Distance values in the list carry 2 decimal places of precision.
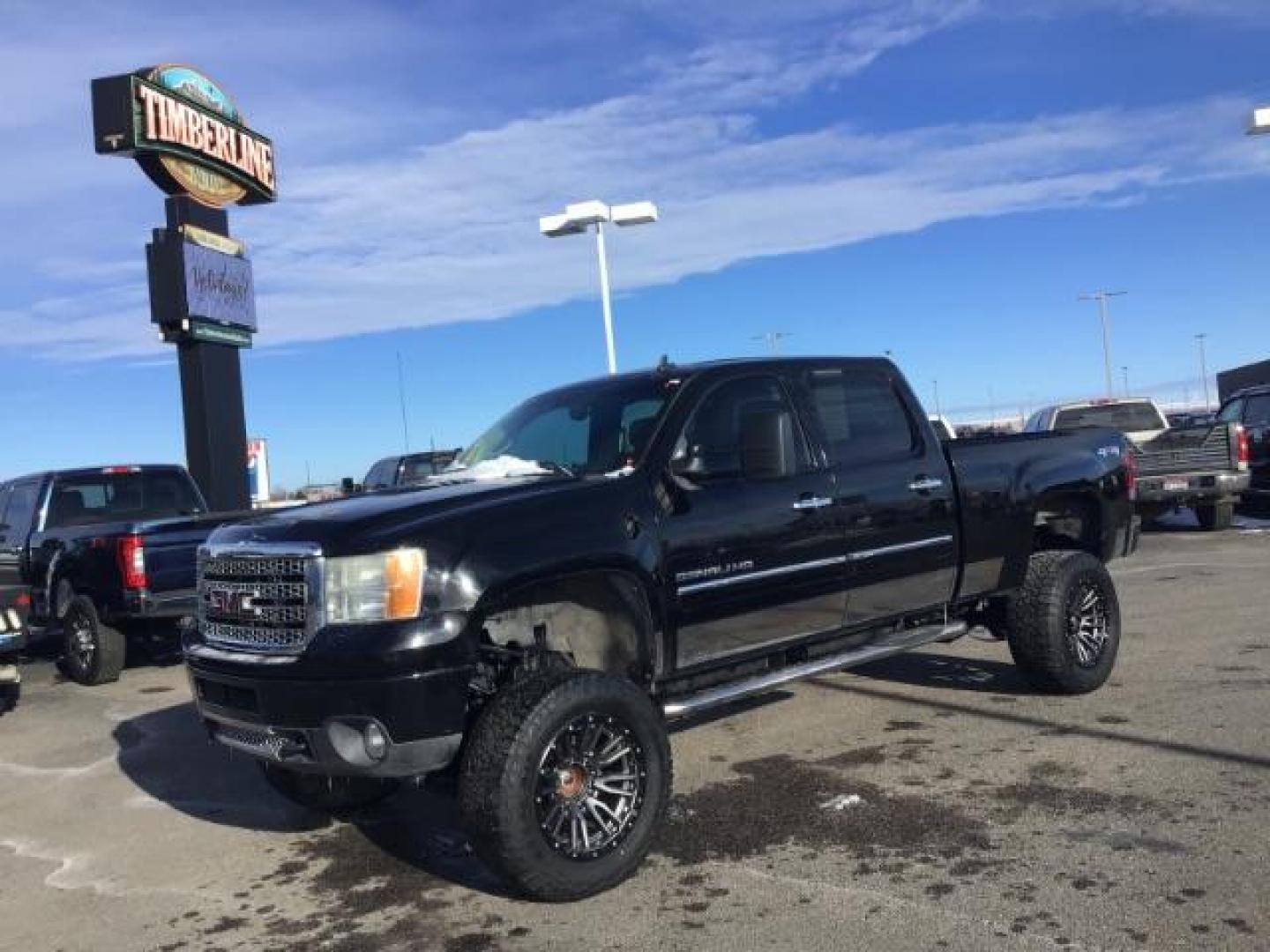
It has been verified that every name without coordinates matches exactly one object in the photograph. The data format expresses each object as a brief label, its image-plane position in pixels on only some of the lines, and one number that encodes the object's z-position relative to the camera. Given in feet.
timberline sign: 52.26
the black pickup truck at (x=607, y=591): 13.92
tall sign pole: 52.49
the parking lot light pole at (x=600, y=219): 69.72
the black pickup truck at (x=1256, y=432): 55.36
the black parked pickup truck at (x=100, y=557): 30.99
